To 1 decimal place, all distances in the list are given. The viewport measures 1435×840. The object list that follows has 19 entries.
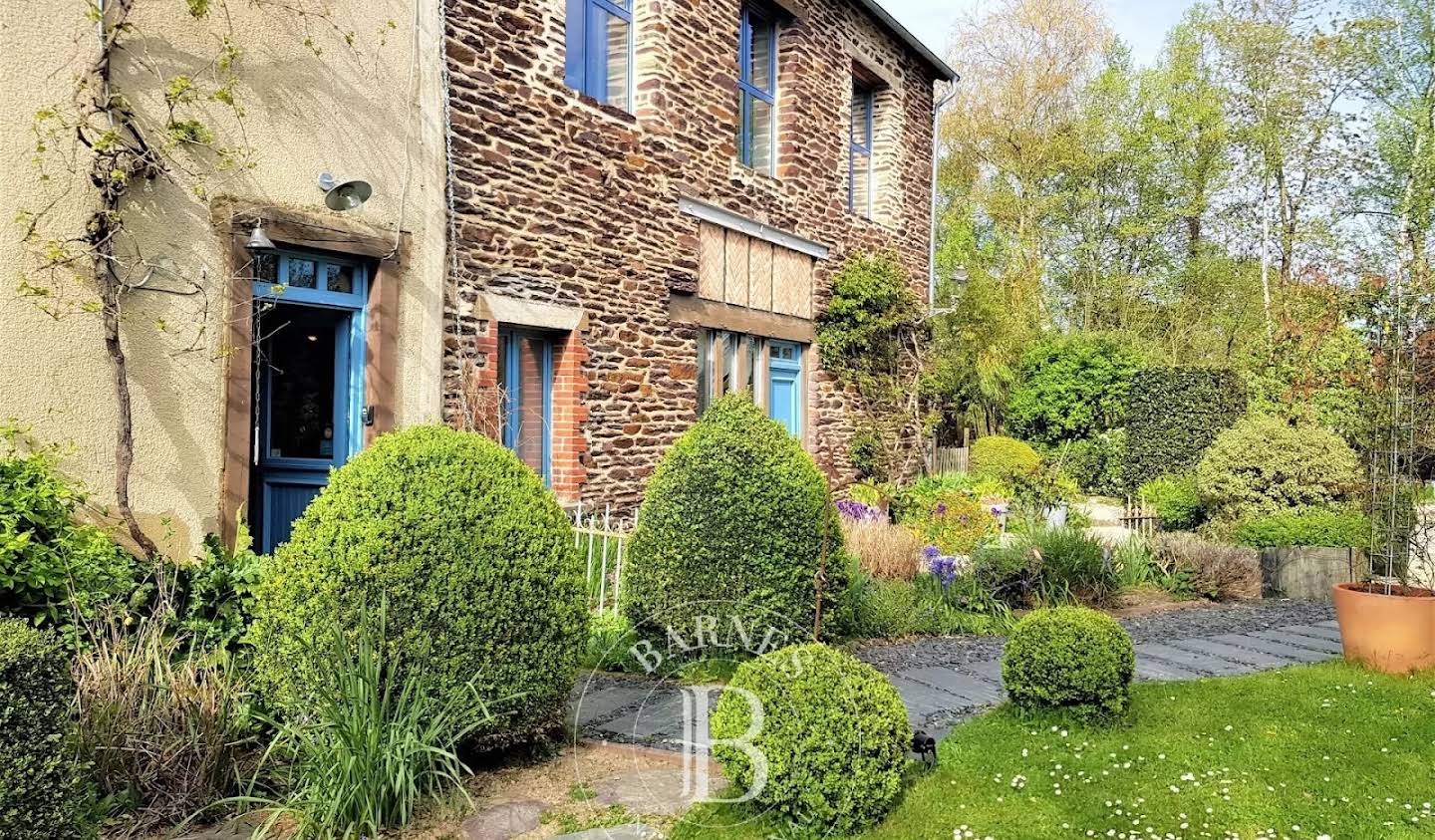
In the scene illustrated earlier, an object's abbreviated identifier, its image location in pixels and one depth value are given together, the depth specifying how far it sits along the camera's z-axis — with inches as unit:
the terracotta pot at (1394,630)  210.8
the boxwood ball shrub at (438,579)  133.3
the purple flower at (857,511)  414.9
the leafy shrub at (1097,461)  634.8
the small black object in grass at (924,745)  140.9
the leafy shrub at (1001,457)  612.7
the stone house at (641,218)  293.9
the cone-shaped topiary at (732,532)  200.5
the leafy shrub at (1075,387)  653.9
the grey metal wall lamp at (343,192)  245.6
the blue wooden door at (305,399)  262.4
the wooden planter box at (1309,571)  331.6
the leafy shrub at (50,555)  168.1
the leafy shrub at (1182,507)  431.1
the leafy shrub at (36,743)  103.5
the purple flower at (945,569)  293.9
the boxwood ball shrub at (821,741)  122.0
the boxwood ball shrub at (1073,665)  166.2
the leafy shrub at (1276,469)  364.8
